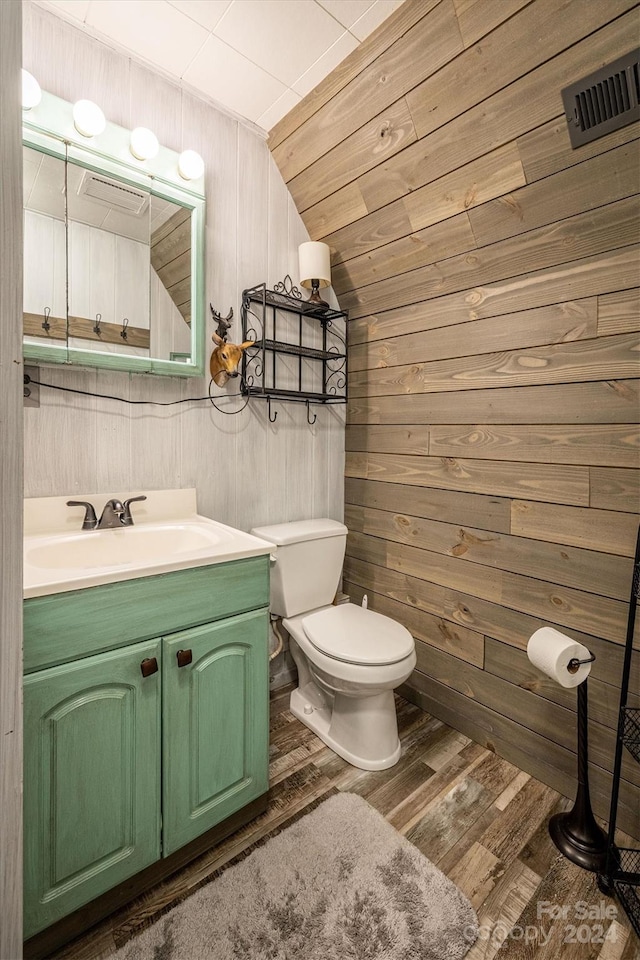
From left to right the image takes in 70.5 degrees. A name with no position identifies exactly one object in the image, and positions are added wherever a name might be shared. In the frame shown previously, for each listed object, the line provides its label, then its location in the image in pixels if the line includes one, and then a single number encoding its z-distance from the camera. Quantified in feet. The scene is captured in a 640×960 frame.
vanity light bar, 4.33
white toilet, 5.12
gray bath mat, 3.50
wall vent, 3.74
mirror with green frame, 4.51
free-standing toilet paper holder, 4.29
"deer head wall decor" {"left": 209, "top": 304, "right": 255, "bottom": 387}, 5.85
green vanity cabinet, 3.27
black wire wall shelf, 6.32
